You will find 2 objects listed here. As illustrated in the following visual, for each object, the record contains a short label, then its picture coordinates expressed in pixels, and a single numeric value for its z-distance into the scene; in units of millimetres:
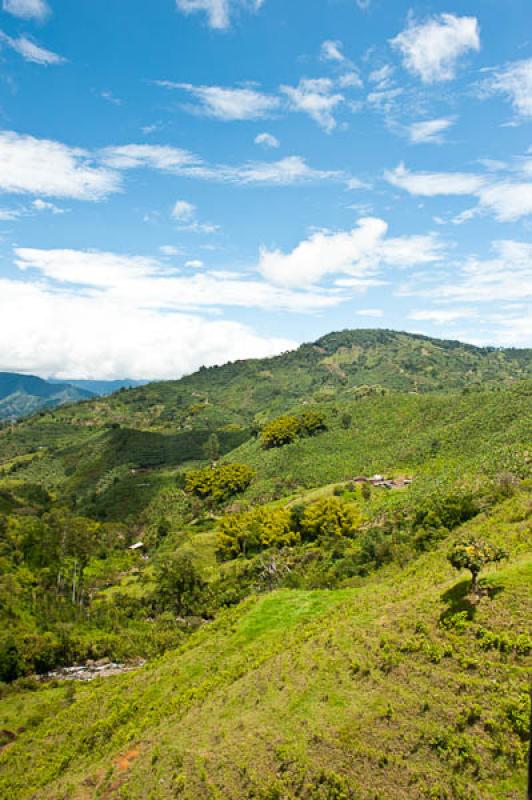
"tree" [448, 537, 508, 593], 23219
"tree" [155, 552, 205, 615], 59469
